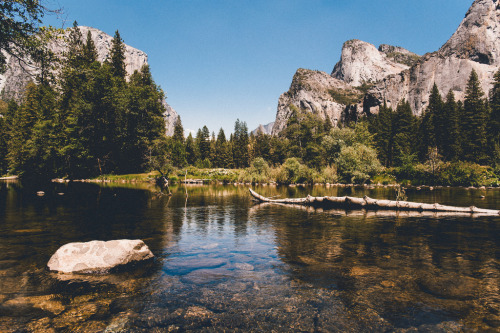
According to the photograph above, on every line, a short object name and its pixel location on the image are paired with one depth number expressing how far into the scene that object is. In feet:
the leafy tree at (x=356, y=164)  161.68
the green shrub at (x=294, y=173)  166.61
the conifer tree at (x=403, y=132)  224.53
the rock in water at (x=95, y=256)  22.58
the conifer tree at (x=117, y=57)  216.54
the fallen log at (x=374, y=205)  55.83
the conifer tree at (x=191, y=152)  365.40
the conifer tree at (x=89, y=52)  202.24
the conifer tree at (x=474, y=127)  193.98
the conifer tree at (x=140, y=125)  194.29
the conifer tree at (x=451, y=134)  202.86
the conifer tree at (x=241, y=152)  360.48
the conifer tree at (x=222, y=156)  353.92
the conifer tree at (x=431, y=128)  223.10
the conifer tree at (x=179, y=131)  383.65
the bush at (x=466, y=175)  136.98
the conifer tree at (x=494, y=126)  193.64
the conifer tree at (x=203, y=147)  370.61
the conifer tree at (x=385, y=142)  239.50
